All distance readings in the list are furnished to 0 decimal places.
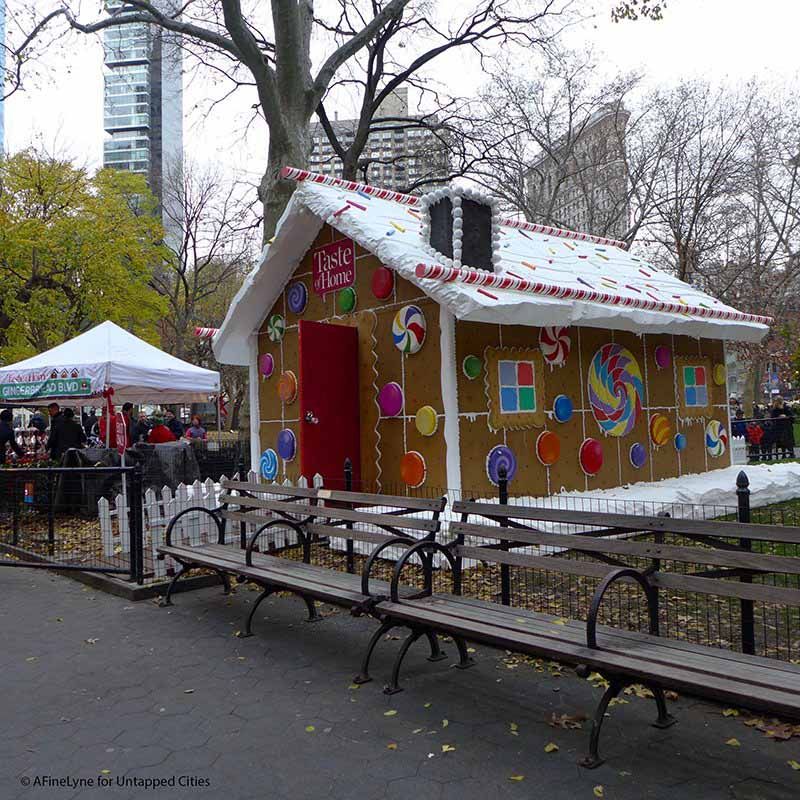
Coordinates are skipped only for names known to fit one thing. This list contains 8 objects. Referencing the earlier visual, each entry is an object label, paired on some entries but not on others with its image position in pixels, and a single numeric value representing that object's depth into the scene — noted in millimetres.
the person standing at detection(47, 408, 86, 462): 12672
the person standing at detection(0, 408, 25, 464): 12914
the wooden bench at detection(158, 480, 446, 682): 5230
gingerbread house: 8609
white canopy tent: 11266
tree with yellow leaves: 24250
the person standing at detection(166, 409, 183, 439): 23402
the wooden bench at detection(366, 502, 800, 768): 3338
